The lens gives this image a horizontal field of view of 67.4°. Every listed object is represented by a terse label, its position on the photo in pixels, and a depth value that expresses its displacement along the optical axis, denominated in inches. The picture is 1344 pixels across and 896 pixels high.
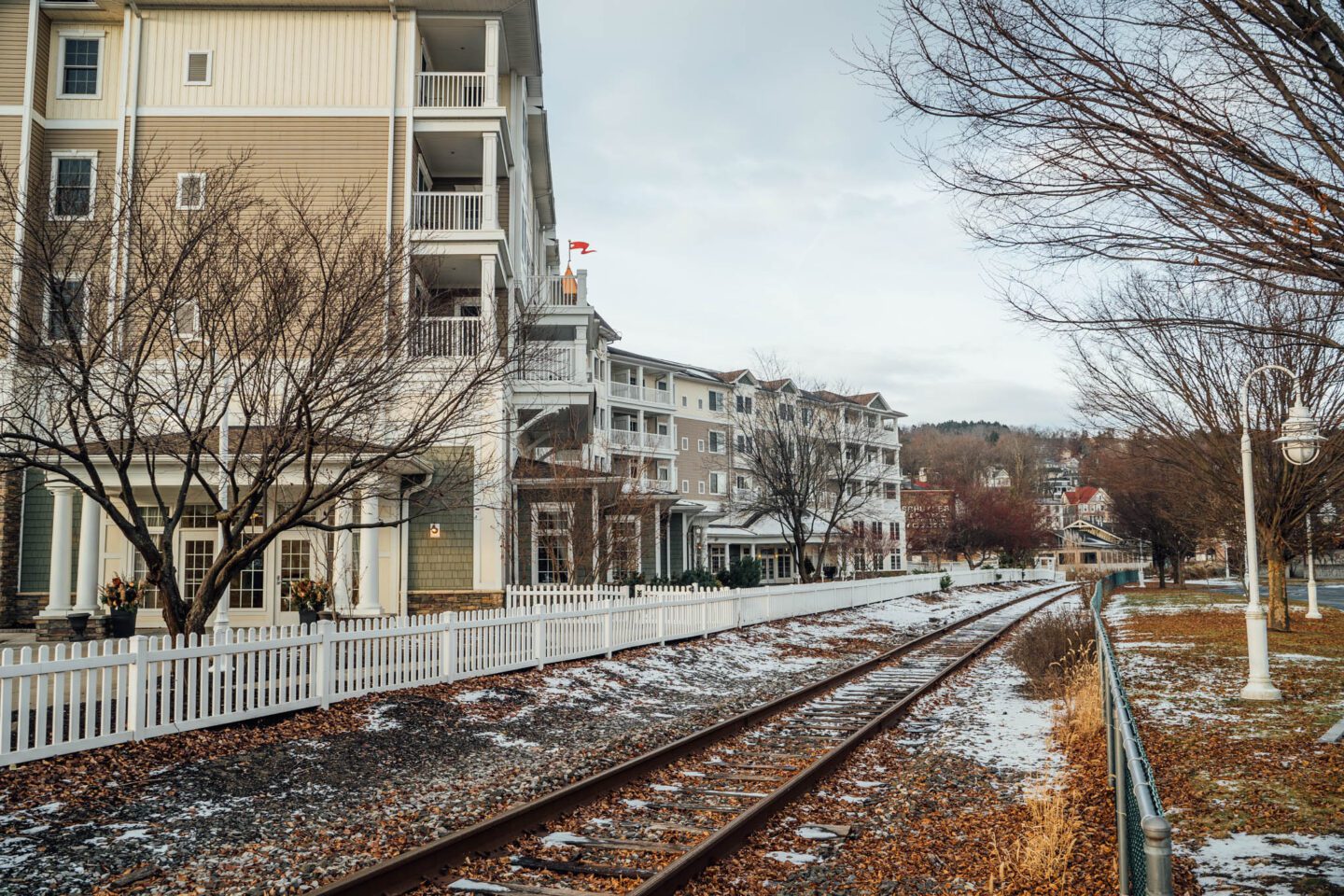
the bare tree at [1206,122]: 228.7
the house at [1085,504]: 5344.5
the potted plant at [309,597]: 673.6
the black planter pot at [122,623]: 658.8
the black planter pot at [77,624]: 689.0
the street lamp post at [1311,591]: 1141.0
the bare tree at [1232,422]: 861.8
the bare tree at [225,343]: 435.8
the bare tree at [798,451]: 1296.8
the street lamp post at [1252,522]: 475.8
